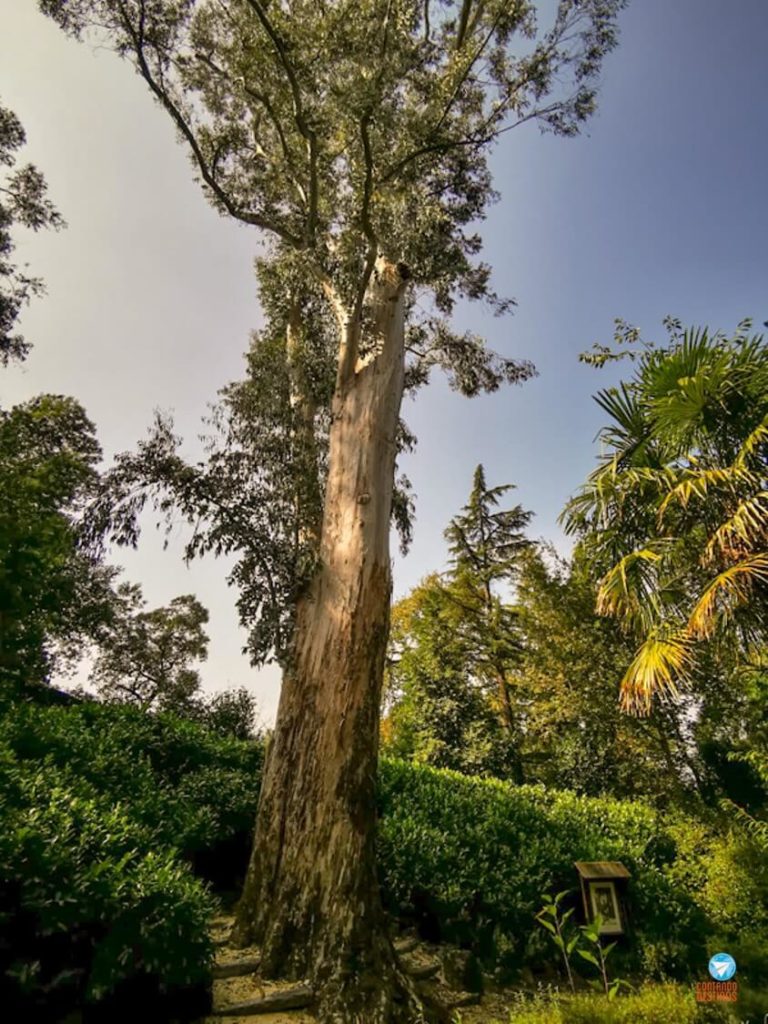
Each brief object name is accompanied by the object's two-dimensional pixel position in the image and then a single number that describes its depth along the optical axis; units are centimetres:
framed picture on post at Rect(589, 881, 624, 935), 491
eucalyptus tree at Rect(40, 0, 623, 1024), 391
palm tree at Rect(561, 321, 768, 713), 472
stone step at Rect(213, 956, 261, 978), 365
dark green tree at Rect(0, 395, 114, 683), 663
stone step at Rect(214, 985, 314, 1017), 330
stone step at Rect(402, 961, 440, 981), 444
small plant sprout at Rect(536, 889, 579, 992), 524
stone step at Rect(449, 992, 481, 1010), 421
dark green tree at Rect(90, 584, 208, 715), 1662
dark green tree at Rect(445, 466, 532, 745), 1487
